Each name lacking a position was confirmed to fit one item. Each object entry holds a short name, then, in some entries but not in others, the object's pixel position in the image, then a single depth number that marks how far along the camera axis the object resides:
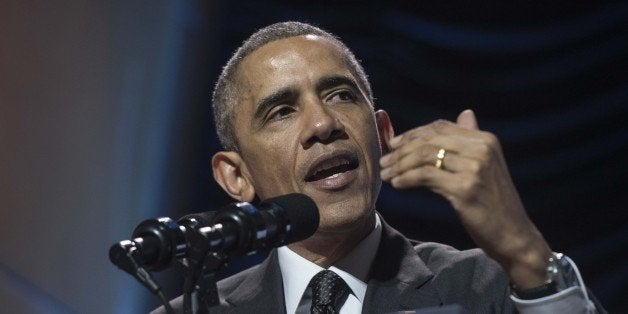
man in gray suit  4.20
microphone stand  3.92
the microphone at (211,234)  3.91
